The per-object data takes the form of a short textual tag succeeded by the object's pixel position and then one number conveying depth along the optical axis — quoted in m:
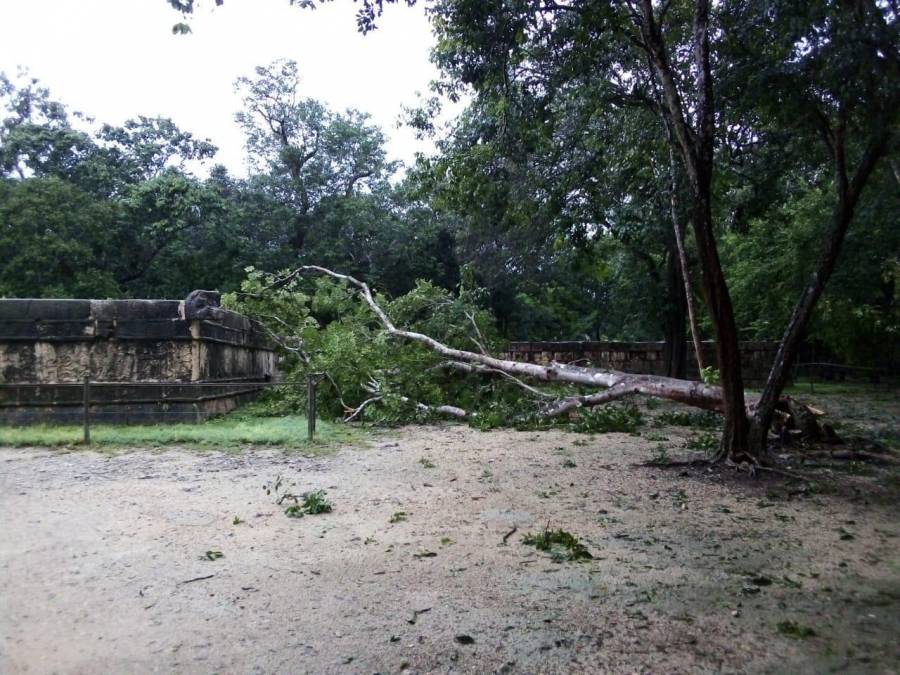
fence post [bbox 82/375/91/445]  8.06
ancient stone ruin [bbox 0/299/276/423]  9.49
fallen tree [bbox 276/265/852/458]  7.74
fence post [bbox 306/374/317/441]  8.34
